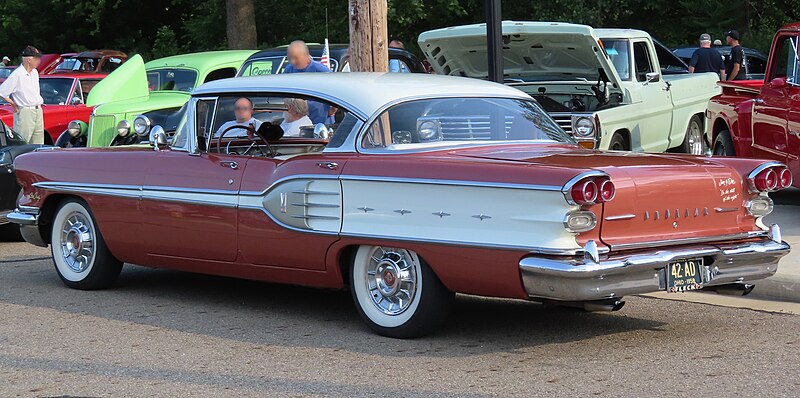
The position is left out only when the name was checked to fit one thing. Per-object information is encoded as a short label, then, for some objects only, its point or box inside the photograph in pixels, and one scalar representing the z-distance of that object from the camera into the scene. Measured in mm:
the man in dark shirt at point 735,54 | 20203
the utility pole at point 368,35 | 10922
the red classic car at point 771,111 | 11414
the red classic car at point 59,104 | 18438
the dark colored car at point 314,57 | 14841
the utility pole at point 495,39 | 10812
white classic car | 13148
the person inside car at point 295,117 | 8289
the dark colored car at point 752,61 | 24156
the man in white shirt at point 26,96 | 16844
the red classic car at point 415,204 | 6434
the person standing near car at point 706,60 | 20672
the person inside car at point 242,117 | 8312
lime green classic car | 14727
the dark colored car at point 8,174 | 11820
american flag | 12527
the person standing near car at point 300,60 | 11320
